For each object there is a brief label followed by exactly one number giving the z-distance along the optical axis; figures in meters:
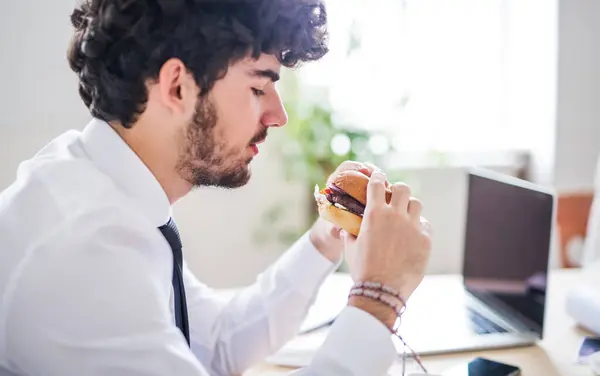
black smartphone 1.11
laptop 1.26
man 0.80
